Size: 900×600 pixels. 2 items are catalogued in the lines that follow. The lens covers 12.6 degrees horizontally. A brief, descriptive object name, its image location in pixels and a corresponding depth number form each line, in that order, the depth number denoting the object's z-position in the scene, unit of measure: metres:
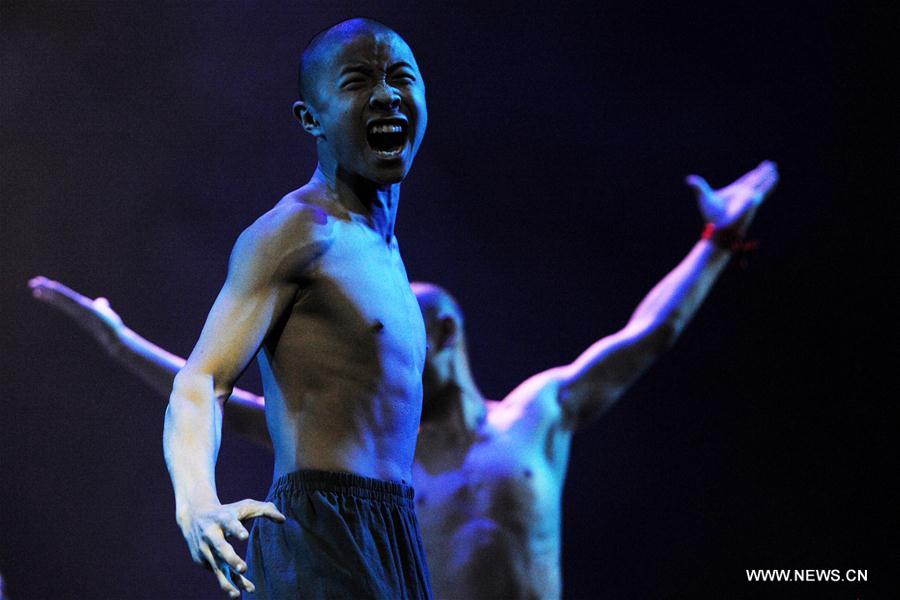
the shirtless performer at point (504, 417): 6.79
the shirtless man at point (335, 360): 5.00
